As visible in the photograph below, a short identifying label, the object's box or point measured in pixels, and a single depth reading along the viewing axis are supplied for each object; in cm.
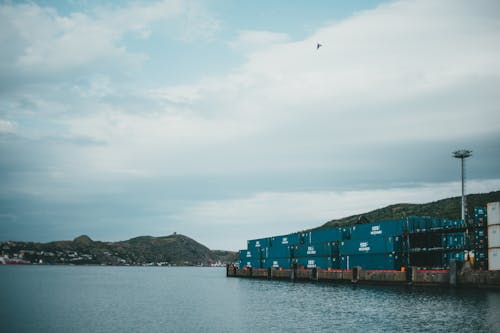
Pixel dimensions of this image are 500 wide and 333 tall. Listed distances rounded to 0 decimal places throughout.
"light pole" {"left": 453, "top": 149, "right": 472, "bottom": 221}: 10131
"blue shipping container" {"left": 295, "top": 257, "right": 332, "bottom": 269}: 8950
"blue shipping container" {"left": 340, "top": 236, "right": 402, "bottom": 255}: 7400
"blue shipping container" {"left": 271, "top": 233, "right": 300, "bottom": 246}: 9900
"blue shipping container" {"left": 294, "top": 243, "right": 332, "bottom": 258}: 8892
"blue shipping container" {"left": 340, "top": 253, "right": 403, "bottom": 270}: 7406
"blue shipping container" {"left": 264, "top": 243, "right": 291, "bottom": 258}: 10321
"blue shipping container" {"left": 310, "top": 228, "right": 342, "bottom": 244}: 8601
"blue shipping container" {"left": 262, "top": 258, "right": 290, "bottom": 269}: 10419
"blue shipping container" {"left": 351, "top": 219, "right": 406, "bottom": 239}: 7381
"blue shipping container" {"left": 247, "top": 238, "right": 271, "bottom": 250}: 11260
